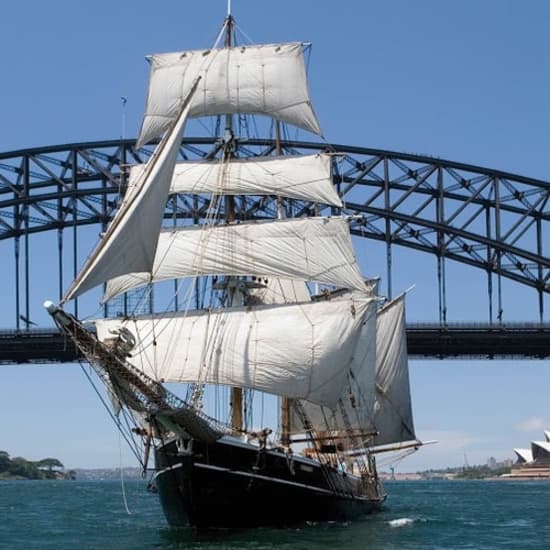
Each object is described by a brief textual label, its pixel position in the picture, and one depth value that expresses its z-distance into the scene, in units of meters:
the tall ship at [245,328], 35.03
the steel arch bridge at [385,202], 87.12
